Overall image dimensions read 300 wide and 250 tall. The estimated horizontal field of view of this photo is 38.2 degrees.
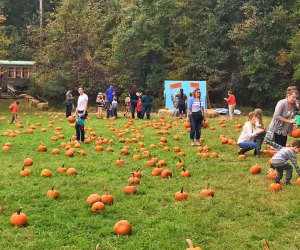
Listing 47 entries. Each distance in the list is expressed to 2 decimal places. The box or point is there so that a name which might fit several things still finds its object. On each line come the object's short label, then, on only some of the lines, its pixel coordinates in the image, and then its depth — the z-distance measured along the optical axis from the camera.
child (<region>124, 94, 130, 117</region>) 24.33
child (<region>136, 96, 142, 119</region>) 22.52
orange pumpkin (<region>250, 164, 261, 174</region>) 8.84
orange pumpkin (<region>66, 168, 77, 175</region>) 8.65
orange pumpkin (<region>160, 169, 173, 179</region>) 8.42
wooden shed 40.66
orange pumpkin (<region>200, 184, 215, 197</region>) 7.02
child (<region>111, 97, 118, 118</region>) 22.33
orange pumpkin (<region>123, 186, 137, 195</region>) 7.22
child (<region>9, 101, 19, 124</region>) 20.14
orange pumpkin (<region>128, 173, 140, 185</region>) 7.86
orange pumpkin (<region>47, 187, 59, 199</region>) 6.95
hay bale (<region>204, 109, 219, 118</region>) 24.31
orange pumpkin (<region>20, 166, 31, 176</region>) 8.50
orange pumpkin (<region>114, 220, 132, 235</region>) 5.34
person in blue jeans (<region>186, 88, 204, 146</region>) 12.53
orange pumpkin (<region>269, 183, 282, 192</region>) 7.39
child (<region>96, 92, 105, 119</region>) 22.25
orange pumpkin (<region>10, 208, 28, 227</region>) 5.61
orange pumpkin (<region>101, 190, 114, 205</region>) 6.57
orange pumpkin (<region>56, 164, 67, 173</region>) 8.79
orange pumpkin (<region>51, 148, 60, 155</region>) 11.09
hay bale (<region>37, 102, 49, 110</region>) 30.62
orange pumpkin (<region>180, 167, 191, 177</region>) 8.57
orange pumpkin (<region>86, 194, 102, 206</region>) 6.50
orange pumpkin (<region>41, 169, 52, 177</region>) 8.45
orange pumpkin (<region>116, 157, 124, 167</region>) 9.67
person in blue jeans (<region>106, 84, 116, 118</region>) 22.39
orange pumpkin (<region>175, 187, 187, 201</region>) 6.82
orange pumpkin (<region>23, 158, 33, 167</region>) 9.45
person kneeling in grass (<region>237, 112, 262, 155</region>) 11.01
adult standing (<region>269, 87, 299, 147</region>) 8.68
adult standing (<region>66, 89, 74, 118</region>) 22.08
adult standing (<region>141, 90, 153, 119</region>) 21.94
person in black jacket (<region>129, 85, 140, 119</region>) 22.19
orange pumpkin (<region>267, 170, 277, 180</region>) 8.20
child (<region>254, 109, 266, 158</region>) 10.87
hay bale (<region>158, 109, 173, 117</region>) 24.98
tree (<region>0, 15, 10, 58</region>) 28.36
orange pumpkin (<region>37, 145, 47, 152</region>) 11.48
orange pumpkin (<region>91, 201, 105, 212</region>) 6.24
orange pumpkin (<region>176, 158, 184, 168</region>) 9.48
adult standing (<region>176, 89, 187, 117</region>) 23.06
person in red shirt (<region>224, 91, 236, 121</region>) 21.97
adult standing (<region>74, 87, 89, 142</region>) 12.81
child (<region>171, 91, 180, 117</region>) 24.14
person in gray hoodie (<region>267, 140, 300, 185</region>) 7.57
